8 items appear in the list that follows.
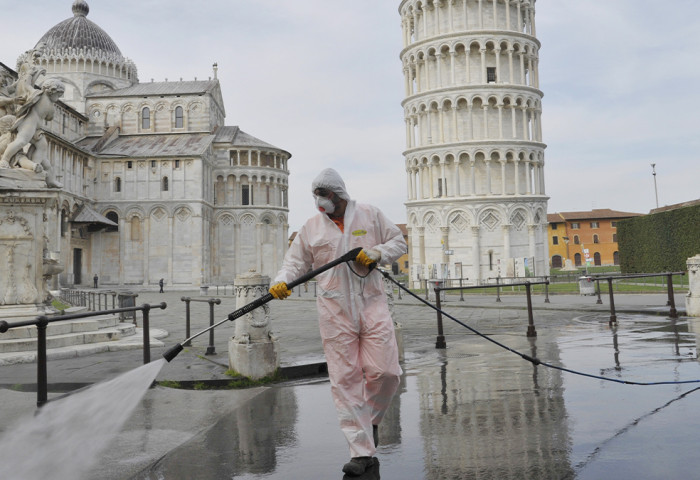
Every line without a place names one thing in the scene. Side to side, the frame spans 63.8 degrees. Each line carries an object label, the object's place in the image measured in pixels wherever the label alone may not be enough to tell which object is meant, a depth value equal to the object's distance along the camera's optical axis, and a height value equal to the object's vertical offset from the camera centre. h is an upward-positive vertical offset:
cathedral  54.16 +10.61
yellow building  95.69 +5.21
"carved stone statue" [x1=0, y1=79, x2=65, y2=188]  10.19 +2.85
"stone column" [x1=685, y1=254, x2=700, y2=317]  12.32 -0.53
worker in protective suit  3.91 -0.20
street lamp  62.75 +10.58
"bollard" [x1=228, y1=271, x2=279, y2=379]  6.93 -0.75
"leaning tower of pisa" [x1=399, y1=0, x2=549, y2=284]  46.62 +11.15
